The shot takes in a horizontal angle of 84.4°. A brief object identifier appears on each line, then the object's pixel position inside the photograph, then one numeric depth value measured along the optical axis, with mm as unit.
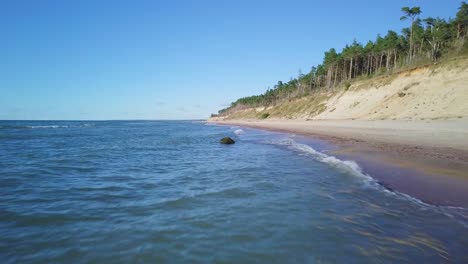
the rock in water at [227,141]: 23219
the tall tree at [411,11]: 45562
